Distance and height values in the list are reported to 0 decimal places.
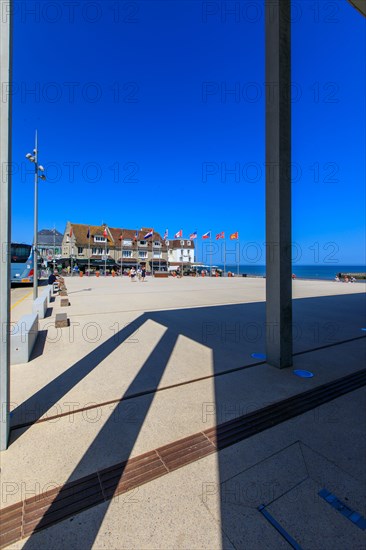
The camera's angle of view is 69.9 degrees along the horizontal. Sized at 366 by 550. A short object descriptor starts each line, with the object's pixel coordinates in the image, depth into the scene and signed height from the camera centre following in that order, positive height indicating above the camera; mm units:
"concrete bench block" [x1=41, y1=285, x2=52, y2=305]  11252 -553
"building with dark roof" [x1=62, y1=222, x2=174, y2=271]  49938 +6368
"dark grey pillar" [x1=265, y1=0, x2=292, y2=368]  4398 +1768
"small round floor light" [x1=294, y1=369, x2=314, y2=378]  4207 -1565
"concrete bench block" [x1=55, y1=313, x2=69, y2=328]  7016 -1133
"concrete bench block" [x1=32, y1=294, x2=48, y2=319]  7988 -883
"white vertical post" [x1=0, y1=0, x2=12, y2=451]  2432 +742
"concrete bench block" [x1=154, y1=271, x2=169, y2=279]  38222 +566
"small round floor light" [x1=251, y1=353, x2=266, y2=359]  5086 -1523
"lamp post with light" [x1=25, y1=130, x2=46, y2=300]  11188 +4287
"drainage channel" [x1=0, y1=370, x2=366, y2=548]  1834 -1642
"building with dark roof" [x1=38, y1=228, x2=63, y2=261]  51938 +11053
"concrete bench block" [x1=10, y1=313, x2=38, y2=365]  4566 -1164
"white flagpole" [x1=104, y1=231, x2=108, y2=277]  46462 +3959
